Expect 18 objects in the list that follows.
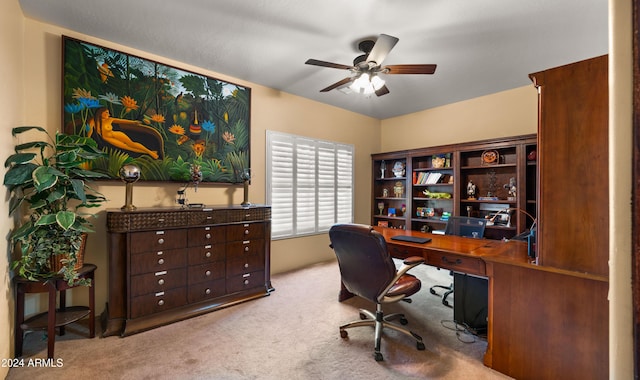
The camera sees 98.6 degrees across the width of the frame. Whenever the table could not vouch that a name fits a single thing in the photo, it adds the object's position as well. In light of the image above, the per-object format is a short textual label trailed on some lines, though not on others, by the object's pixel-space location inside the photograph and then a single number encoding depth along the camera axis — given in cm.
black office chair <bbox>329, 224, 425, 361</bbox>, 202
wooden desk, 163
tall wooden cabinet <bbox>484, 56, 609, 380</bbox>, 160
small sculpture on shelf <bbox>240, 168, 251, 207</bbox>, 347
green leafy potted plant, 198
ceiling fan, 232
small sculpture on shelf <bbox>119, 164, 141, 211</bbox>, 255
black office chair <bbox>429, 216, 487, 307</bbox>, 319
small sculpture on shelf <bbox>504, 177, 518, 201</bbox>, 389
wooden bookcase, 370
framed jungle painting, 263
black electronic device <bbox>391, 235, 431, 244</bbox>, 253
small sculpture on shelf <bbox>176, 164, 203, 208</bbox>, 302
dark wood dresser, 242
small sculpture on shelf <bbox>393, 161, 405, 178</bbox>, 511
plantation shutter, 409
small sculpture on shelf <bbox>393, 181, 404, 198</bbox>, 519
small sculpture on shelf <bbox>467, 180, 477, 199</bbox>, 429
